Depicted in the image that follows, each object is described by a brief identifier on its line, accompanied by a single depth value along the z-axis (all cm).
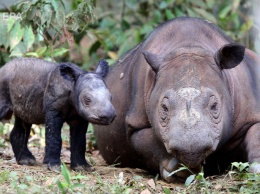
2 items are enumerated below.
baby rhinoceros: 1428
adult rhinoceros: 1355
